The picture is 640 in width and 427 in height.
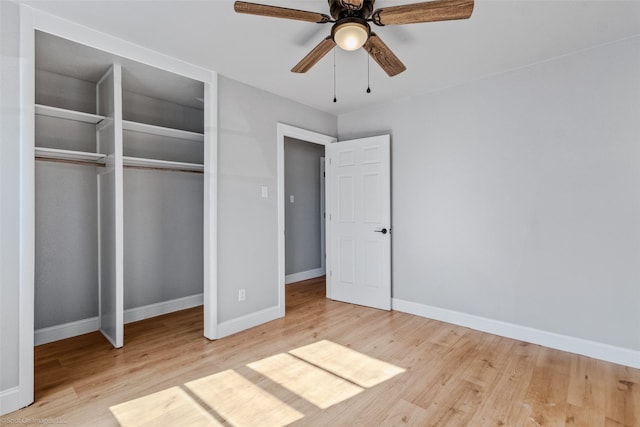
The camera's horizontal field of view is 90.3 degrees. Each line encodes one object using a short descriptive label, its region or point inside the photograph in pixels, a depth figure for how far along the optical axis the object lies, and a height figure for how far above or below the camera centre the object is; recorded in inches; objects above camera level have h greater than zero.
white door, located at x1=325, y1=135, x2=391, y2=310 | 152.4 -5.2
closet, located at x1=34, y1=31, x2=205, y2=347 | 110.2 +9.1
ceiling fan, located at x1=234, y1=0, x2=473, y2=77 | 62.7 +40.4
